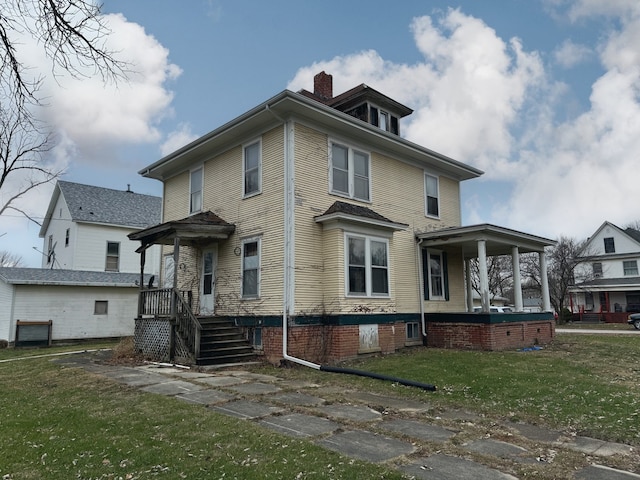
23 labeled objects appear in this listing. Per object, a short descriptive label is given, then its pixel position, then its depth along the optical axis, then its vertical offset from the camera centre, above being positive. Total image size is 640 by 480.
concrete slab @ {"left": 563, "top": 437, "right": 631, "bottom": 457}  4.84 -1.52
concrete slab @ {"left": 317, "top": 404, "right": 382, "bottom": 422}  6.15 -1.44
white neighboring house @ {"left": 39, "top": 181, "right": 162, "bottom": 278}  24.61 +4.63
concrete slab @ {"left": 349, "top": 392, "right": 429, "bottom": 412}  6.84 -1.46
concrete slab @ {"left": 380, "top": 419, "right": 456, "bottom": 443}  5.29 -1.46
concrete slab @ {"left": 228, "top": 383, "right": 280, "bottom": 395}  7.87 -1.39
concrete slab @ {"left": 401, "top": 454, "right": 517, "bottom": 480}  4.06 -1.47
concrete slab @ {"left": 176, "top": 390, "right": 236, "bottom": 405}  7.07 -1.37
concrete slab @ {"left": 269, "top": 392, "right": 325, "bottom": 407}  7.02 -1.42
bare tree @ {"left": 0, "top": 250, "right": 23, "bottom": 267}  56.84 +6.49
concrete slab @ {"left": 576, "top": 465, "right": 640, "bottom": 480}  4.10 -1.52
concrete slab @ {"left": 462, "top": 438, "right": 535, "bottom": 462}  4.67 -1.49
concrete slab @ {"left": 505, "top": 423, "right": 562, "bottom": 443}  5.35 -1.52
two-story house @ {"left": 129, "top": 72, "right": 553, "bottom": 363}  11.95 +2.17
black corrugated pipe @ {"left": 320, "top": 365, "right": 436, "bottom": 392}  8.21 -1.35
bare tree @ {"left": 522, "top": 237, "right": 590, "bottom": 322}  37.91 +3.70
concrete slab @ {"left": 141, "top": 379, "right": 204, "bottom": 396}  7.86 -1.36
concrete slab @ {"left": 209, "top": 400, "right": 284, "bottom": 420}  6.22 -1.40
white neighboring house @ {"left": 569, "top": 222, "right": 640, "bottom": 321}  39.00 +2.90
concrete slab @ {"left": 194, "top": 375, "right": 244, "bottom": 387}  8.58 -1.36
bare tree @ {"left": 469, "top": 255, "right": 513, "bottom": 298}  43.59 +3.49
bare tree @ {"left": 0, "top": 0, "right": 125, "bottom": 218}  4.50 +2.78
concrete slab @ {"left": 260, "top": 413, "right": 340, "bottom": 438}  5.39 -1.42
